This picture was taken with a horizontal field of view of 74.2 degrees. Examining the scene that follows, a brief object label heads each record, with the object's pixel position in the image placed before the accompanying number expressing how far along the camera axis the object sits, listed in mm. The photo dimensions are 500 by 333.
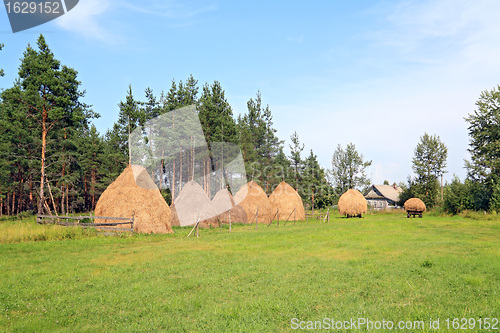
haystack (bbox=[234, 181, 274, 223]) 35188
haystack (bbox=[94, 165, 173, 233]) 22828
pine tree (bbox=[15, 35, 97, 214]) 34656
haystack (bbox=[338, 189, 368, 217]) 45969
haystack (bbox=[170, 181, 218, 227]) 29438
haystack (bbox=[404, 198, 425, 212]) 45750
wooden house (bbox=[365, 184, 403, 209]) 82312
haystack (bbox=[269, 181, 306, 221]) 39438
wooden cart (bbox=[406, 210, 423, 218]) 45856
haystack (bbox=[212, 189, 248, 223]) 32750
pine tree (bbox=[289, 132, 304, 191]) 60062
